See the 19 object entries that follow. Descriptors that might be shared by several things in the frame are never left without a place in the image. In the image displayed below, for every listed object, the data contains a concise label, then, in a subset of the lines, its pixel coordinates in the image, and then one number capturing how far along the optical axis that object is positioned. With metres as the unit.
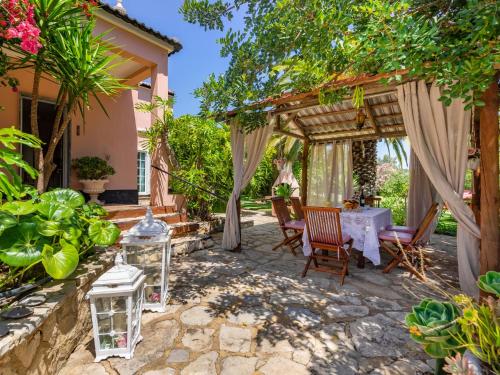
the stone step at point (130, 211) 4.96
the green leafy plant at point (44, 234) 1.89
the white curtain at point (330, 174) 7.66
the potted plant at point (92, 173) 5.70
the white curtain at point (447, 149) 3.18
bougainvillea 2.05
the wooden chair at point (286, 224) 5.23
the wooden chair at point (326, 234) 3.80
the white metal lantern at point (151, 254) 2.79
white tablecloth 4.08
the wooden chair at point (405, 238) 3.84
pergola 2.89
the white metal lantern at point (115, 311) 2.08
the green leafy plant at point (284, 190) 10.84
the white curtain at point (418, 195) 5.70
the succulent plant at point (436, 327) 1.51
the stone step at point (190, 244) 4.99
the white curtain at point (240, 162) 5.30
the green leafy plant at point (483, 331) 1.28
